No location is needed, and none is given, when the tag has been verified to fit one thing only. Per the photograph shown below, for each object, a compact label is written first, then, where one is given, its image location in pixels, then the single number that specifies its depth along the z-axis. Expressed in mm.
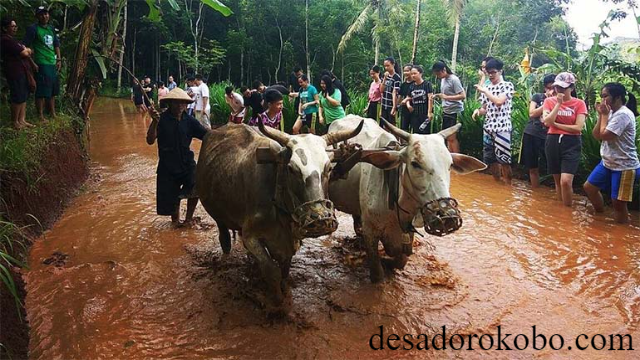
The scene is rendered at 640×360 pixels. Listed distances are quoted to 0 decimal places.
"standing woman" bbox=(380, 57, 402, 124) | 9195
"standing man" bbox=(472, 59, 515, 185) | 7680
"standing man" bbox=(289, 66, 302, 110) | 11196
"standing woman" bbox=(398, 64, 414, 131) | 8586
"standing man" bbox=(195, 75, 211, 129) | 12242
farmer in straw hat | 5520
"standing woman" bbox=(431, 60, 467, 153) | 8430
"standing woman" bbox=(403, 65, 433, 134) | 8337
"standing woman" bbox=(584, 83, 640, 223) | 5531
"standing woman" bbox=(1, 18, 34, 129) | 6375
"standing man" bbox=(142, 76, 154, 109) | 19803
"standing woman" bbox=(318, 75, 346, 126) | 8977
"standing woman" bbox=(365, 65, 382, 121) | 10258
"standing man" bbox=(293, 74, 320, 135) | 9734
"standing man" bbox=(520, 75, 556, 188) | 7557
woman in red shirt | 6363
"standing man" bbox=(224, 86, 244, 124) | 8711
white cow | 3330
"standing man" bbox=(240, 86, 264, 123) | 8383
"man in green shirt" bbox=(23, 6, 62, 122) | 7086
